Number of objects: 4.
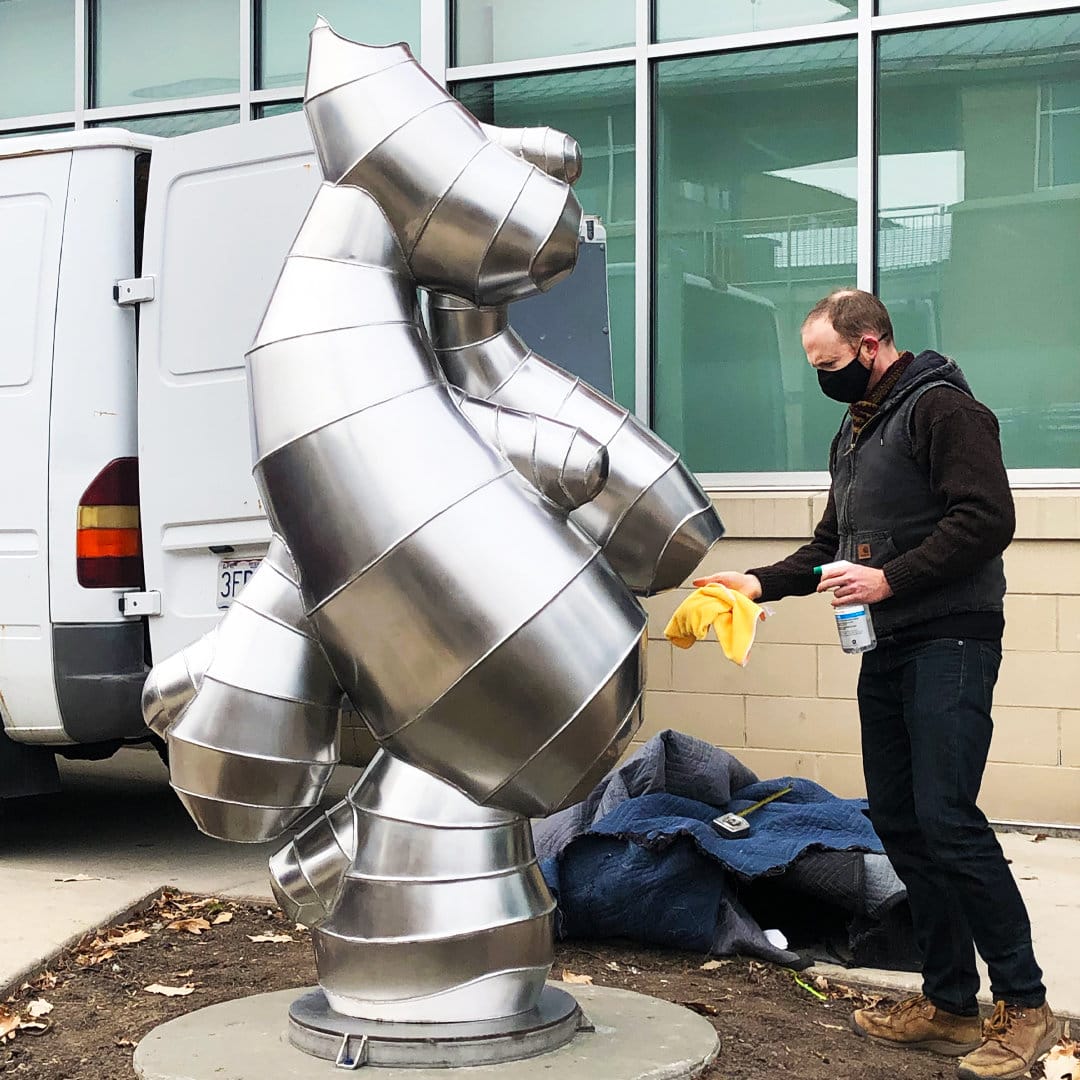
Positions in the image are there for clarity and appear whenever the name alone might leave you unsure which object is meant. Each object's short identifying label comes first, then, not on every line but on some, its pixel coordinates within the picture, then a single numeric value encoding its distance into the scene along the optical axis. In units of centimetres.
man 378
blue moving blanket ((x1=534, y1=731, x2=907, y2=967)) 475
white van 557
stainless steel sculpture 327
